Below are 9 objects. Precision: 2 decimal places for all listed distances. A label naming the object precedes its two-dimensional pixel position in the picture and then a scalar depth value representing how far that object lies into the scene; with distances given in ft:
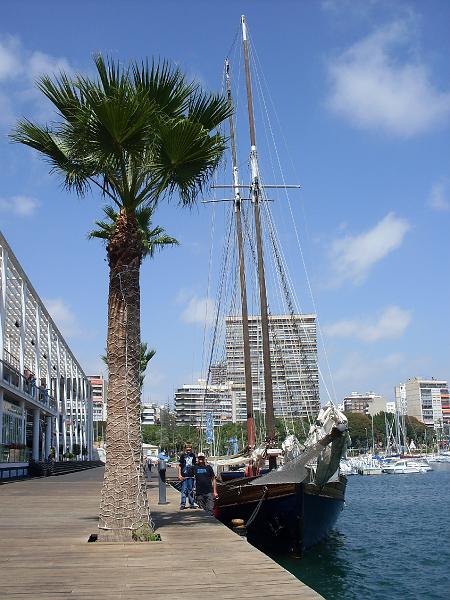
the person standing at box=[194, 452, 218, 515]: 49.24
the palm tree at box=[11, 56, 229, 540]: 32.91
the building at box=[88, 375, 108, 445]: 463.50
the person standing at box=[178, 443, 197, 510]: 49.26
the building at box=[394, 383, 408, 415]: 476.38
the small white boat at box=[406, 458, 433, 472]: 293.80
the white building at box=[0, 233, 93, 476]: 106.63
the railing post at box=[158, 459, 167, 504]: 55.36
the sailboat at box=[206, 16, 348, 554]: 48.57
